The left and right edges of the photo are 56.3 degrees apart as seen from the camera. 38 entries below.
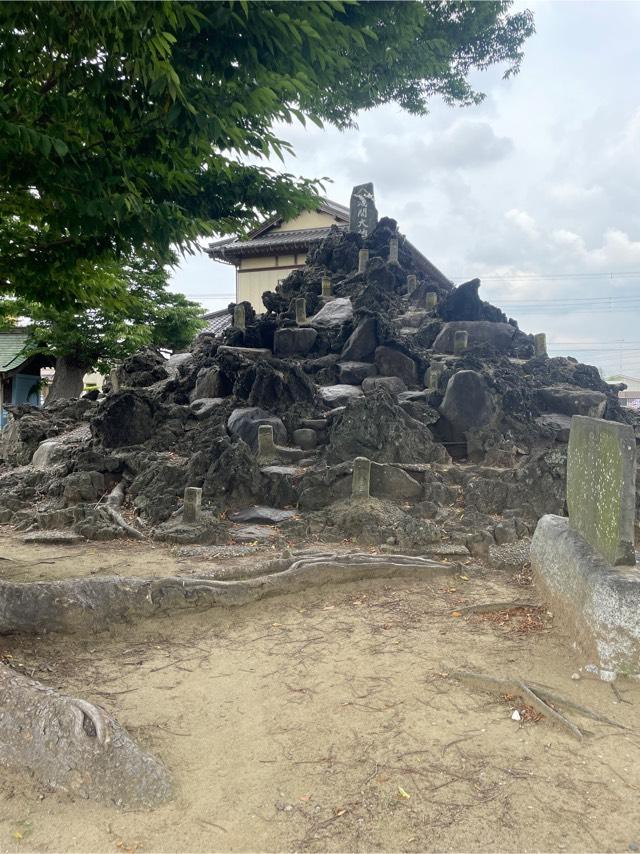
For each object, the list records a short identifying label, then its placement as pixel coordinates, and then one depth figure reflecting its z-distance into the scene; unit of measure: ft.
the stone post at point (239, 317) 62.87
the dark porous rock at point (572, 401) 43.62
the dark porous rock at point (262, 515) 32.24
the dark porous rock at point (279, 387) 44.06
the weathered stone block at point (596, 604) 14.20
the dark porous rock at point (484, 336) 55.26
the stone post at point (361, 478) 31.96
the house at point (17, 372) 84.07
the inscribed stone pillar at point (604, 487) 15.14
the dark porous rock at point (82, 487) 36.73
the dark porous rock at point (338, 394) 45.80
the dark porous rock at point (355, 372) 50.85
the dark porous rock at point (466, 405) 40.91
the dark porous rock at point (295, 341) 56.45
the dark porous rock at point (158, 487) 33.37
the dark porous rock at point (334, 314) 59.36
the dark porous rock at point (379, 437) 36.47
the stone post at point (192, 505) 31.19
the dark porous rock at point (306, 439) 40.50
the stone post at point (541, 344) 56.95
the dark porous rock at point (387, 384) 47.30
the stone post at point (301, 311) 61.21
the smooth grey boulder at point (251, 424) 40.47
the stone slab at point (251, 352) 53.57
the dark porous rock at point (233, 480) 34.35
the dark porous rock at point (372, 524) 27.89
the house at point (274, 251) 94.38
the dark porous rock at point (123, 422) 43.27
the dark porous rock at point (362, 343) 53.06
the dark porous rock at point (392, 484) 33.37
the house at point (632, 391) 194.59
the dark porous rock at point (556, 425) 40.34
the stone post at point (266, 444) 38.58
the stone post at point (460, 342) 53.73
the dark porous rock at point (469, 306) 58.13
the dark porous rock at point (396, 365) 50.67
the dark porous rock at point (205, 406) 46.34
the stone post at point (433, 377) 46.52
